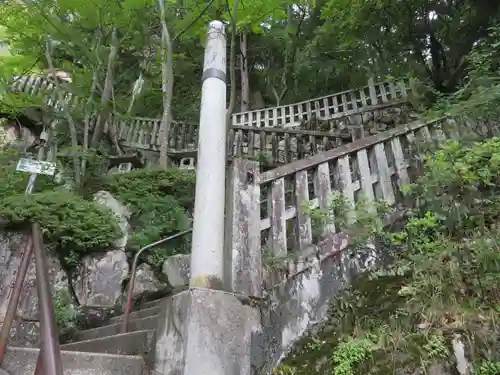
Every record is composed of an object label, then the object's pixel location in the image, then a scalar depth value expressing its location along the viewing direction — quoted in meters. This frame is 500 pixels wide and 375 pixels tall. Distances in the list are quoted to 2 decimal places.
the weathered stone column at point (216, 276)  2.38
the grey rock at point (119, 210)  6.30
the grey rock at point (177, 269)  6.15
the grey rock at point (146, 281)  6.09
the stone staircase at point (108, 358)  2.51
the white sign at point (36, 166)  4.52
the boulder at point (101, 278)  5.70
